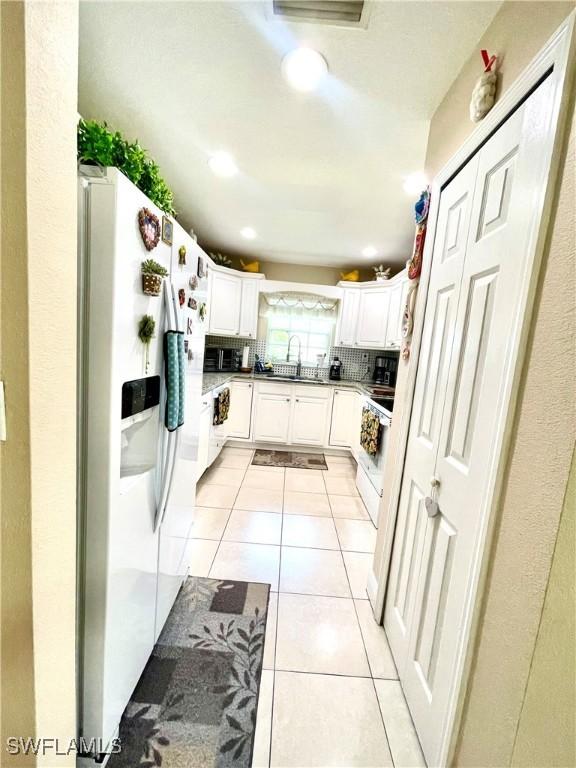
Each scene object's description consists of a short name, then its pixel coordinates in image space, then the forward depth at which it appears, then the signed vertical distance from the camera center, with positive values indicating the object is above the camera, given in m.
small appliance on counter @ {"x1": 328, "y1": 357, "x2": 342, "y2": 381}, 4.45 -0.23
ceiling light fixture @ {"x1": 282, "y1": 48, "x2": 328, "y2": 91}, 1.23 +1.20
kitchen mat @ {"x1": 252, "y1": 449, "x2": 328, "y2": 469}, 3.71 -1.39
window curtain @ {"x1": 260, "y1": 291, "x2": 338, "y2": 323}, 4.43 +0.68
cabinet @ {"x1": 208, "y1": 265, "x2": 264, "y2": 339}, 3.85 +0.57
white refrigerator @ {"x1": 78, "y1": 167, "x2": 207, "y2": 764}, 0.82 -0.35
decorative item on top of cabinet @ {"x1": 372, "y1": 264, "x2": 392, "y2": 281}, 3.92 +1.12
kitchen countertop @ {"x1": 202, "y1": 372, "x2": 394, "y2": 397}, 3.44 -0.38
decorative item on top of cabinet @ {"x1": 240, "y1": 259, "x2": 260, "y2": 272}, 4.16 +1.11
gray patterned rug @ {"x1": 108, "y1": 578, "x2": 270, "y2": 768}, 1.03 -1.39
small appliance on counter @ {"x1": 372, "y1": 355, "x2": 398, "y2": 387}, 4.14 -0.16
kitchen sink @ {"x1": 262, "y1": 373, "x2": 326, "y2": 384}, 4.00 -0.38
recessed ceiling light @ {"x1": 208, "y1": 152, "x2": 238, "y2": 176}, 1.98 +1.23
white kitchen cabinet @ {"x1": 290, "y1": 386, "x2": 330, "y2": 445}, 3.96 -0.83
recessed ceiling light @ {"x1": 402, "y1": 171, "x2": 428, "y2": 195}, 2.02 +1.24
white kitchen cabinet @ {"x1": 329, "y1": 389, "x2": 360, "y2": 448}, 3.89 -0.82
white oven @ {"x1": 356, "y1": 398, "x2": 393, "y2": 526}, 2.41 -0.99
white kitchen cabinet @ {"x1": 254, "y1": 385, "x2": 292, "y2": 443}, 3.96 -0.84
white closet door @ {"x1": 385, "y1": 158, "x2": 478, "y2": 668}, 1.15 -0.15
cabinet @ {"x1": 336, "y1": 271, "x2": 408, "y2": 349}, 3.57 +0.54
